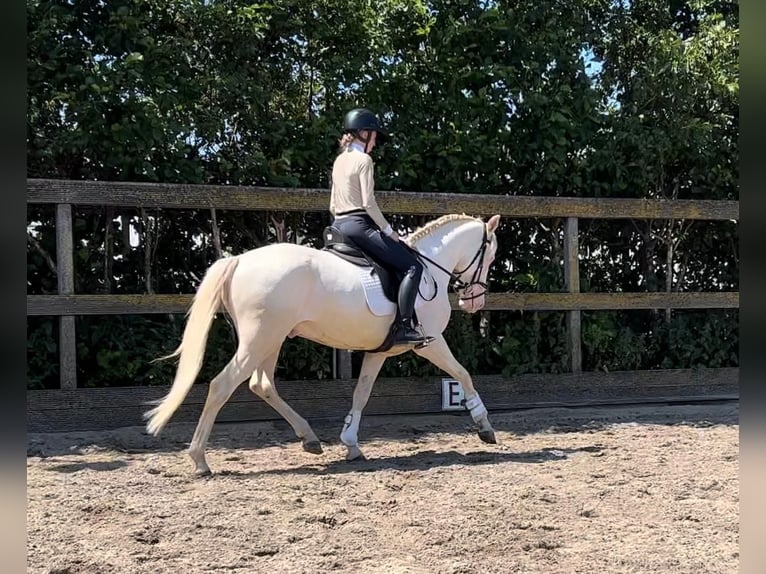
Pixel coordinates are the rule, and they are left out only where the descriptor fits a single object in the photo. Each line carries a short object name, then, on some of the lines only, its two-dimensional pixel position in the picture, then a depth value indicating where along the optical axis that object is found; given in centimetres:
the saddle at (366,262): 496
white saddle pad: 488
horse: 455
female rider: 488
